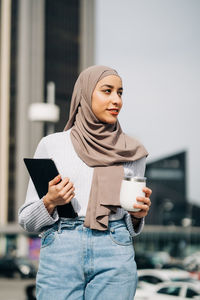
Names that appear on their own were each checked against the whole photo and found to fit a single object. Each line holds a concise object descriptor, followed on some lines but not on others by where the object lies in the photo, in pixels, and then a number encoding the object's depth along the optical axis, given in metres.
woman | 2.27
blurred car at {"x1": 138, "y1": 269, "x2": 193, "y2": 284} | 19.30
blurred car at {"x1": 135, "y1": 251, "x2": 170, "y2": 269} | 35.25
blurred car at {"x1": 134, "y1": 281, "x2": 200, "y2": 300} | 11.81
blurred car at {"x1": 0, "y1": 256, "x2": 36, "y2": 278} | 34.00
